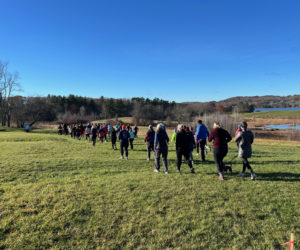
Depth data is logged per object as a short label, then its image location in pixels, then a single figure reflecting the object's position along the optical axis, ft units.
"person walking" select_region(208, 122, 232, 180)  21.02
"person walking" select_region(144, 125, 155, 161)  33.22
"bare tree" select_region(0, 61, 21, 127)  158.57
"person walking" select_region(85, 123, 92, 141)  65.05
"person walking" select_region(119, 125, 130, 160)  33.83
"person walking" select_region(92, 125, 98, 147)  52.28
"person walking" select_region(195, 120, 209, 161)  31.99
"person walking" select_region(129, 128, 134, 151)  47.50
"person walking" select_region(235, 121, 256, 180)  21.70
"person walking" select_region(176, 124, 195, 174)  23.93
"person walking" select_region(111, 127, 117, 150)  46.02
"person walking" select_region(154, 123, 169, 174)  24.89
